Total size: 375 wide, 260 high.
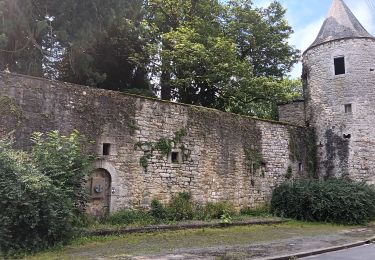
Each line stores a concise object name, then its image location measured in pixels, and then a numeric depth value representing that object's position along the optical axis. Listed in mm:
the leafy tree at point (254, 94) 24250
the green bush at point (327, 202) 15250
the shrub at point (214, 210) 14414
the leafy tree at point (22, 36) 14609
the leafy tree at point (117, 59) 18100
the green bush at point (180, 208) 13641
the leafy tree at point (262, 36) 25984
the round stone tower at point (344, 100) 18266
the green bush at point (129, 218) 12164
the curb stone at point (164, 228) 10584
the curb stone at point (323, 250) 8398
